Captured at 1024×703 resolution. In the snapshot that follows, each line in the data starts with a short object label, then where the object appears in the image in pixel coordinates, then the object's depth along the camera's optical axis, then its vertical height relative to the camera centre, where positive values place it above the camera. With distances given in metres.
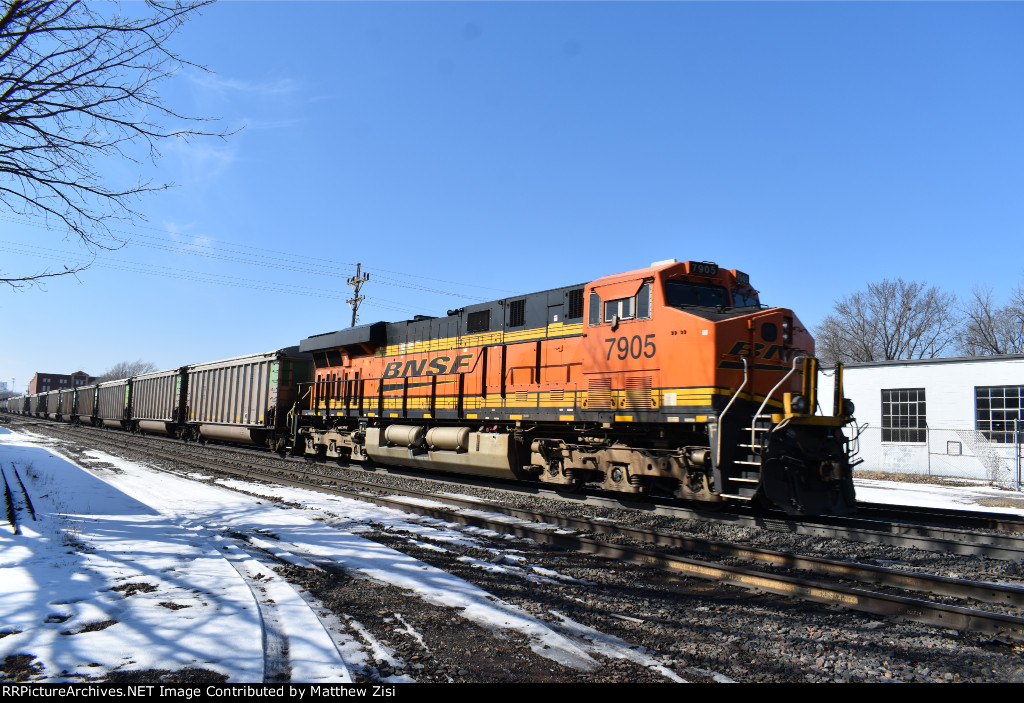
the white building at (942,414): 19.89 -0.04
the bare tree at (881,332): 49.25 +6.67
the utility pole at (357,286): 37.81 +7.12
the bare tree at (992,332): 45.67 +6.30
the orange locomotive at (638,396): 8.40 +0.18
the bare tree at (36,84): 5.48 +2.94
